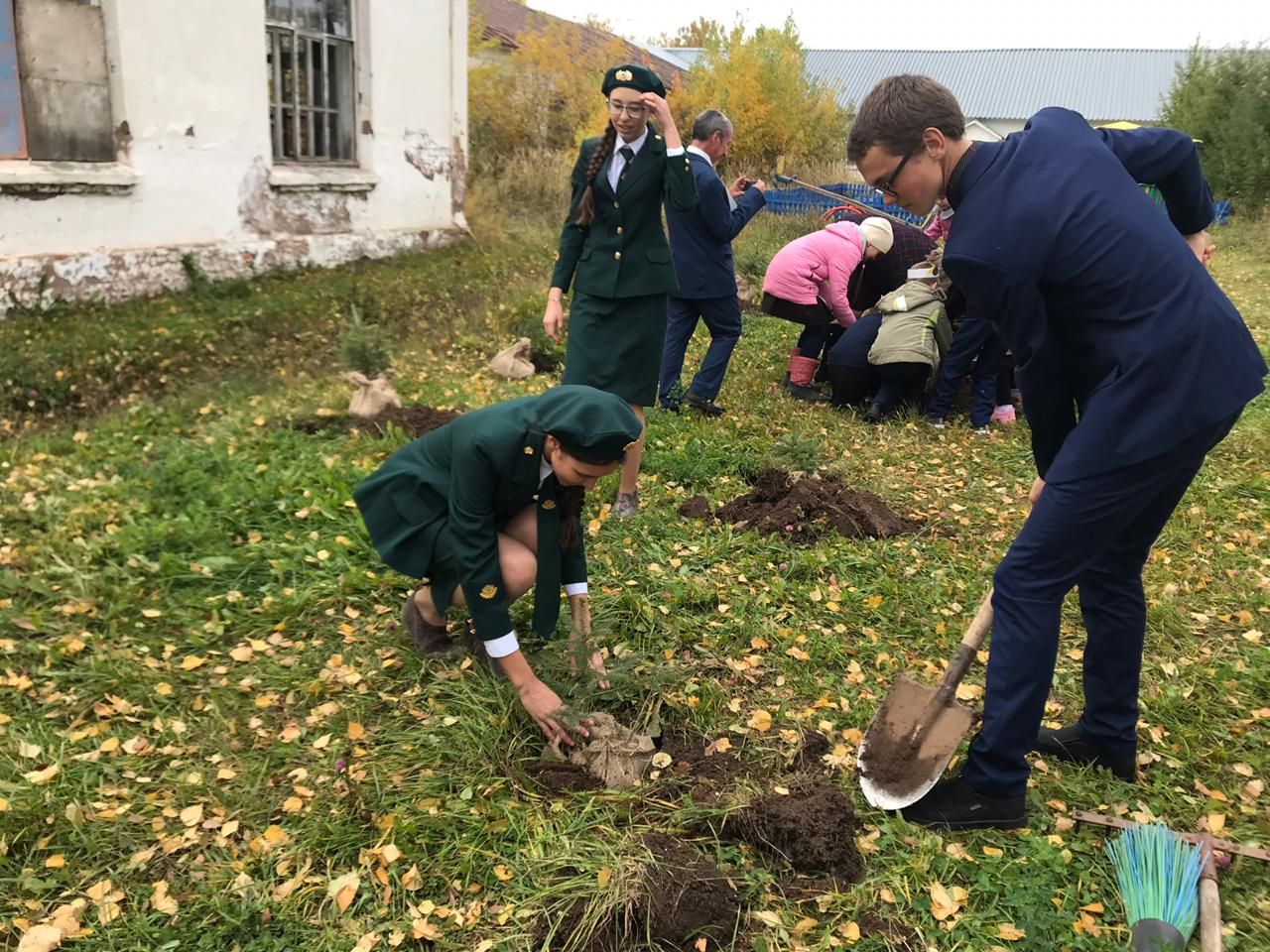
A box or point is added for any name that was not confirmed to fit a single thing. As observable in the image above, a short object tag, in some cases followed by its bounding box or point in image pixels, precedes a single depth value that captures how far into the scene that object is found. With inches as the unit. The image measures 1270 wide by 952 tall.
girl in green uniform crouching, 96.3
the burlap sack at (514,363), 270.1
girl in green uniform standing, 160.4
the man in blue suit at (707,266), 216.8
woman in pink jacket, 258.4
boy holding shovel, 83.4
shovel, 100.0
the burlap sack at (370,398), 213.9
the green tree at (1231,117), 855.1
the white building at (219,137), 268.1
